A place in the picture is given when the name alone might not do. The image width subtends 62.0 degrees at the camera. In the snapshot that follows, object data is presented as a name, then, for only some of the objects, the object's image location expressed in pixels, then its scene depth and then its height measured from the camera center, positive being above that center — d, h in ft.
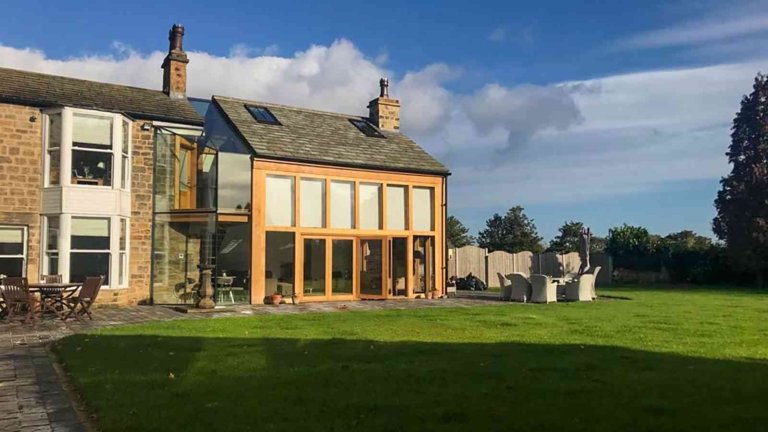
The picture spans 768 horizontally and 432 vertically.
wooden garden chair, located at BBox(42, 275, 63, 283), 51.47 -1.30
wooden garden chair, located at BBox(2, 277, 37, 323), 43.62 -2.33
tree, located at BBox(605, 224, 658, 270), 112.47 +2.24
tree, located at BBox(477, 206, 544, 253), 158.40 +6.63
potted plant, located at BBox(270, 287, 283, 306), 60.70 -3.50
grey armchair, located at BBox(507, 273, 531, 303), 65.31 -2.83
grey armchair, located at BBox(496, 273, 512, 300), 68.22 -3.06
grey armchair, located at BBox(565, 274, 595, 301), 66.39 -3.01
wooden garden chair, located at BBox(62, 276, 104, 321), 45.52 -2.58
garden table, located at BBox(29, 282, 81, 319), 44.96 -2.35
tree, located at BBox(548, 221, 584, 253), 159.10 +6.09
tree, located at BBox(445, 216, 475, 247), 167.12 +7.10
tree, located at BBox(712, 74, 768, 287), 105.91 +11.81
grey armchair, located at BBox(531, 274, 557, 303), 64.18 -2.98
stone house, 54.03 +6.11
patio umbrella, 77.46 +1.26
